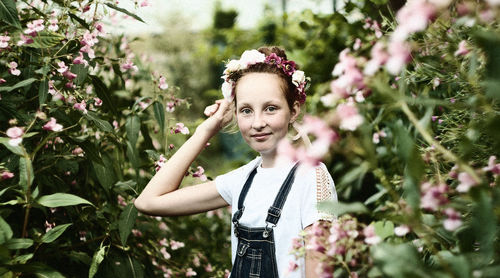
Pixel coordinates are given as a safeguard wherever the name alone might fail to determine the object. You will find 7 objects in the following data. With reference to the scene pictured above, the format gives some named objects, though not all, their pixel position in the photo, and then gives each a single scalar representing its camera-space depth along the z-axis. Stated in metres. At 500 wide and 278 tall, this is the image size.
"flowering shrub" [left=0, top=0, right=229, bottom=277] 1.47
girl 1.37
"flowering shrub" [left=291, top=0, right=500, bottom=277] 0.64
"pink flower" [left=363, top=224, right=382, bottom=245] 0.82
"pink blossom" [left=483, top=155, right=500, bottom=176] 0.92
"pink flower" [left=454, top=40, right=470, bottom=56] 1.04
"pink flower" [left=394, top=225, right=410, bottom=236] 0.84
